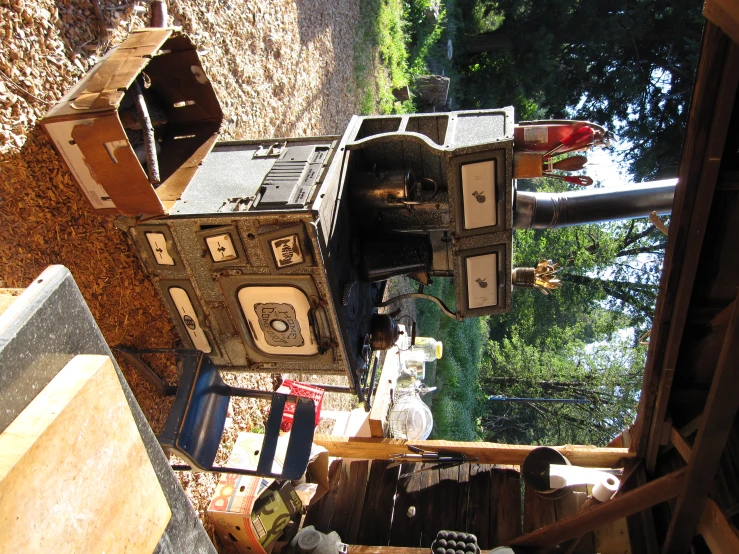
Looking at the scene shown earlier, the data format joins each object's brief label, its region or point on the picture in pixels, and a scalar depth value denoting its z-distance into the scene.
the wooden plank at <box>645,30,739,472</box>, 2.00
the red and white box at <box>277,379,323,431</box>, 5.70
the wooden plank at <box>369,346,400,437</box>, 4.29
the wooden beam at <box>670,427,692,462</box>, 2.82
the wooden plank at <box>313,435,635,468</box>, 3.66
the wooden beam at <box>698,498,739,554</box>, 2.39
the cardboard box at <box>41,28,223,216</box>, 3.17
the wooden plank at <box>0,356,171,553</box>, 1.41
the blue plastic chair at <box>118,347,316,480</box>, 3.58
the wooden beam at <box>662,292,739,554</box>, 2.25
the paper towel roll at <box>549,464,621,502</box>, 3.21
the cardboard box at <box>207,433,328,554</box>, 3.86
